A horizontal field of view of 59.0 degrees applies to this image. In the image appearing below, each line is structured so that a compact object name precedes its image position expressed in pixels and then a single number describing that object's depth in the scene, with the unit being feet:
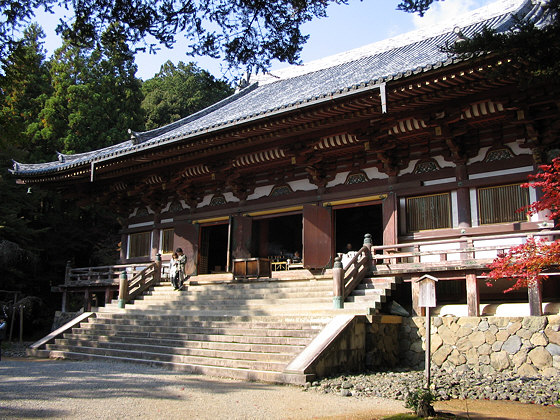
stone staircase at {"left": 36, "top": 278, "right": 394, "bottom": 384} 27.81
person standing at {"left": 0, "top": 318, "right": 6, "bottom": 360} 36.29
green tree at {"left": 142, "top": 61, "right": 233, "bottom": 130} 114.93
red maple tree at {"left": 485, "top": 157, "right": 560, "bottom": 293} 23.06
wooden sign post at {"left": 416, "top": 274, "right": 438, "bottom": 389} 23.68
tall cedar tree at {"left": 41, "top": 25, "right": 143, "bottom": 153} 78.12
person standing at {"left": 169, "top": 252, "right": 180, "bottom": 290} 44.86
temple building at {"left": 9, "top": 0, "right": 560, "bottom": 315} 32.91
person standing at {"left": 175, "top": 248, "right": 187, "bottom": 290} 44.91
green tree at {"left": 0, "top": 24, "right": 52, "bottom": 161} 73.62
